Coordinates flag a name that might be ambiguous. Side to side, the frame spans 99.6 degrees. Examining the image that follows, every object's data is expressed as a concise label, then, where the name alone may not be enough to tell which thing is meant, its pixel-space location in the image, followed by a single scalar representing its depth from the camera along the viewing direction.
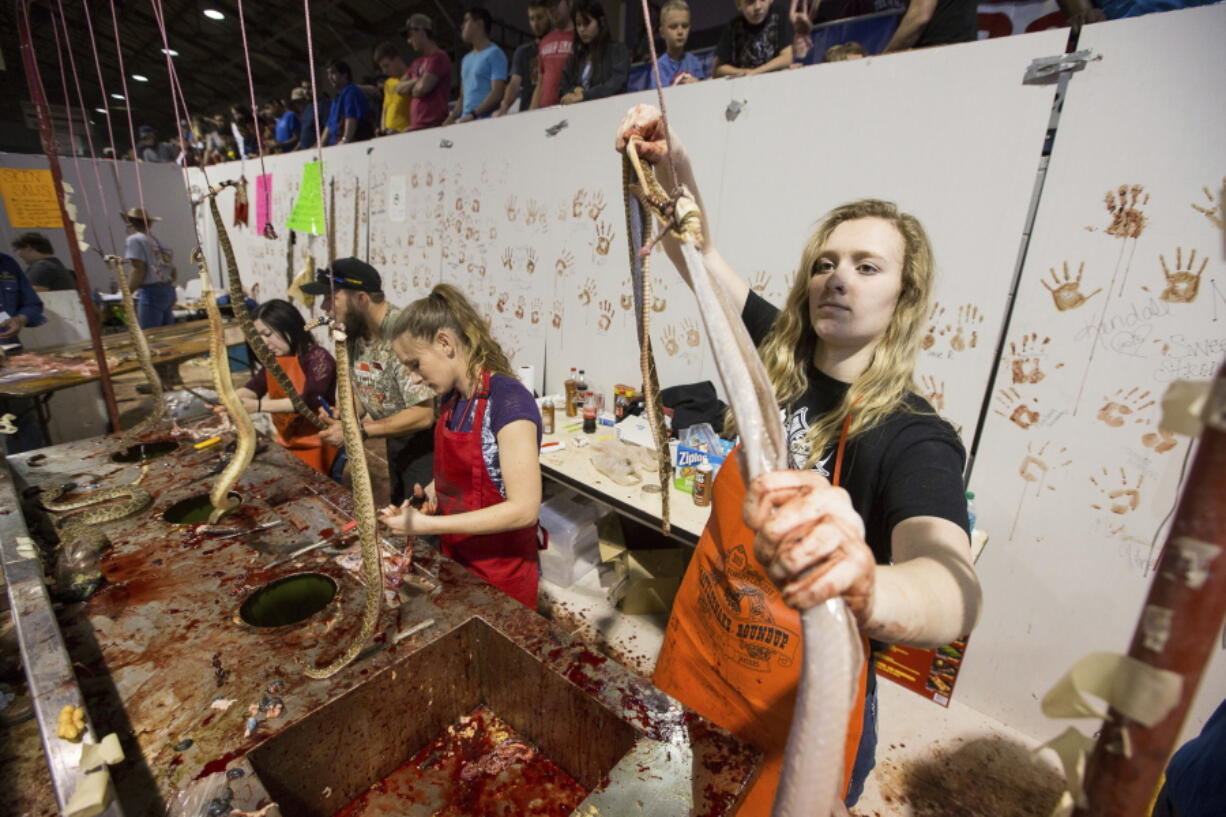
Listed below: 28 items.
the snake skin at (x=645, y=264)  0.76
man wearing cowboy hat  6.23
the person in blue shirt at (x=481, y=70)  4.69
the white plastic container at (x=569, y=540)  3.13
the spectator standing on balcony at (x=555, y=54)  3.99
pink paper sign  7.31
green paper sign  5.40
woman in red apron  1.62
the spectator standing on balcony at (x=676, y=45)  3.33
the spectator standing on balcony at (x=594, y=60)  3.53
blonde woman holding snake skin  0.98
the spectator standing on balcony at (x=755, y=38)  2.87
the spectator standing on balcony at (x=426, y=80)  4.97
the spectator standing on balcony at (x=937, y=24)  2.16
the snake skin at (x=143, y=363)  2.00
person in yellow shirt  5.51
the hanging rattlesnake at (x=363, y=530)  1.07
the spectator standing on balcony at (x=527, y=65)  4.16
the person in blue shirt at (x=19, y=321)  3.65
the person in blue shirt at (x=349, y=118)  5.91
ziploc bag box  2.46
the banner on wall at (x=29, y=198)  6.50
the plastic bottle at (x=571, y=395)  3.59
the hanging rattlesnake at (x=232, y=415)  1.44
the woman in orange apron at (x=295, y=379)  2.98
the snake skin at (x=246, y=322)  1.27
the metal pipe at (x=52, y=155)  2.11
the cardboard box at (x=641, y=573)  2.88
